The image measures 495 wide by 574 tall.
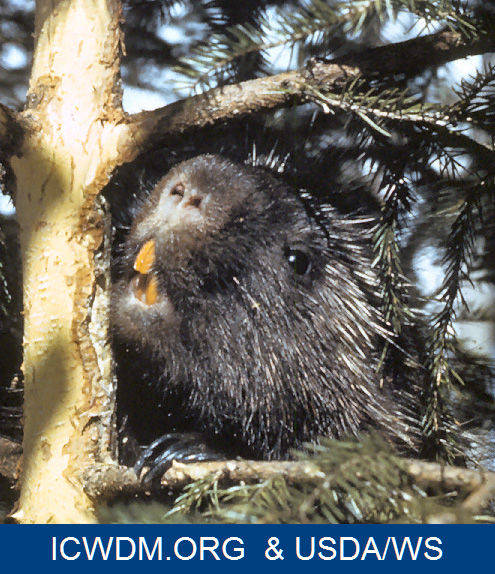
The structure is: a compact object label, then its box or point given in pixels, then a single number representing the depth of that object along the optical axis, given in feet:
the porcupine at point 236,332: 6.28
